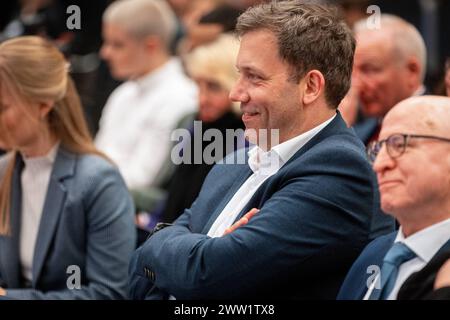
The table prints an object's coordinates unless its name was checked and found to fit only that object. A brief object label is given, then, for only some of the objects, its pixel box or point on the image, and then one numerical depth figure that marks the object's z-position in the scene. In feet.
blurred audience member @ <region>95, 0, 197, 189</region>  37.73
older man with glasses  15.84
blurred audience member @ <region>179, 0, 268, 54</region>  38.81
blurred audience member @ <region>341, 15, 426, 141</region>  29.68
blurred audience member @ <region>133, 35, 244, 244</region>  29.30
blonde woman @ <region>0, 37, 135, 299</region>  23.30
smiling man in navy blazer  17.67
